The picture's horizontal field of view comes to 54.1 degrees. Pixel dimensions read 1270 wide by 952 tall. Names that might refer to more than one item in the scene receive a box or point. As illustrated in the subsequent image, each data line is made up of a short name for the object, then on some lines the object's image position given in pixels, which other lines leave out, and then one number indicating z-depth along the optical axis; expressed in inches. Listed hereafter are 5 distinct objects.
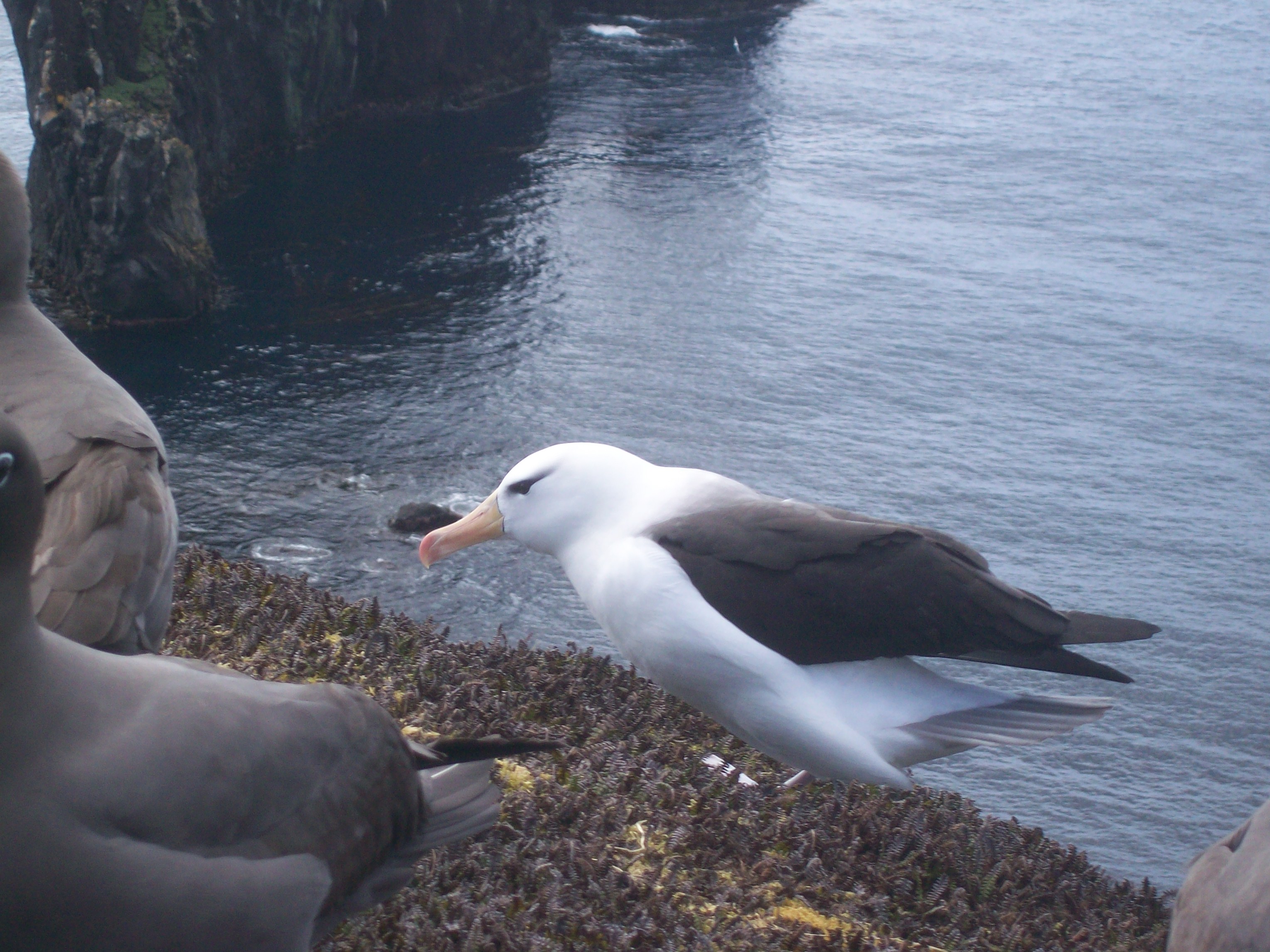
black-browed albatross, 235.6
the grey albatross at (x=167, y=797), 118.4
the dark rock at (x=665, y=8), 1983.3
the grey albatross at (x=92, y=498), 170.4
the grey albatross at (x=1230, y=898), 183.8
